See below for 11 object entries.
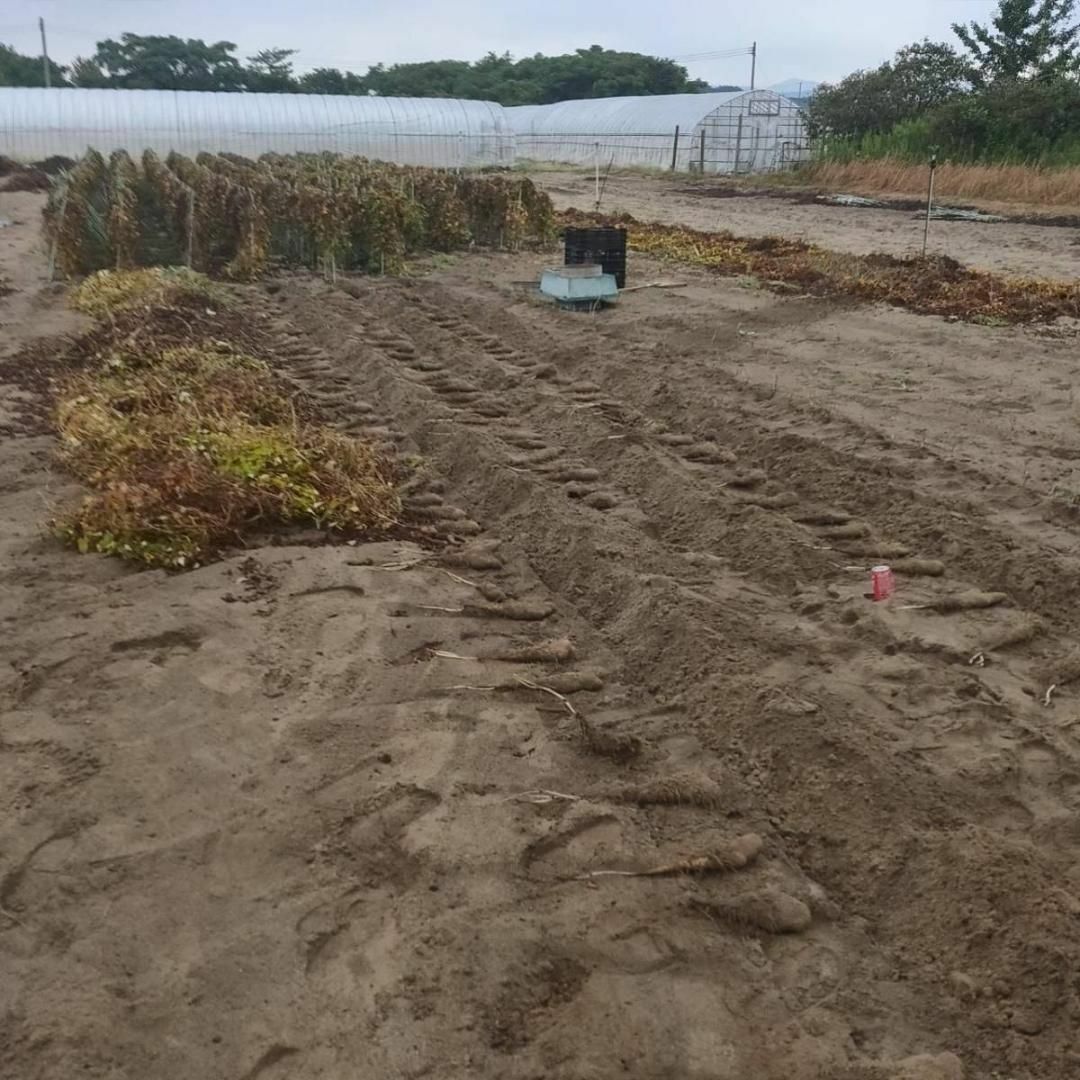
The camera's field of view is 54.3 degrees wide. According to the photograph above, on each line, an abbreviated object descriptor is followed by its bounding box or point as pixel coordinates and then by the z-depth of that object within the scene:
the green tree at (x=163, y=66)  45.66
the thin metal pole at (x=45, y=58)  43.14
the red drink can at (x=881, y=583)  4.08
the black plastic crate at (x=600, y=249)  10.50
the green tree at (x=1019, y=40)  26.41
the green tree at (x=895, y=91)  27.52
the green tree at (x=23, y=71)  44.09
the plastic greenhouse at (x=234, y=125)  24.23
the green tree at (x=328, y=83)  49.53
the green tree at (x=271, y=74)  46.44
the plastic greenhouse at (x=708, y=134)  30.28
